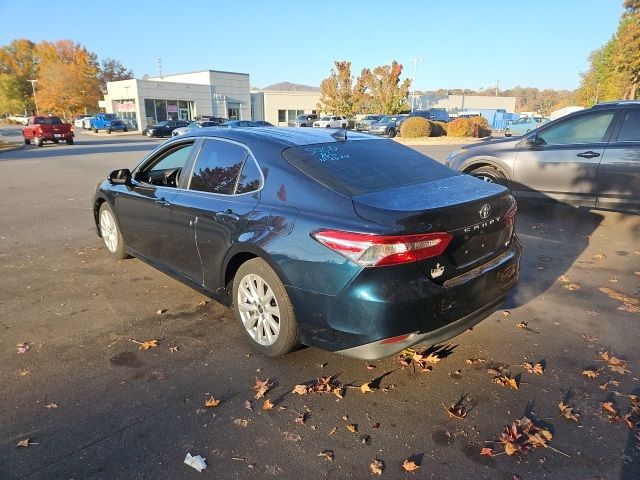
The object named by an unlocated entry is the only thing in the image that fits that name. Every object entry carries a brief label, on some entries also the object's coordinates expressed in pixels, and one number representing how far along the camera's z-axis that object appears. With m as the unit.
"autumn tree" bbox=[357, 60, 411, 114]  53.91
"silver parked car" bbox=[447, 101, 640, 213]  6.38
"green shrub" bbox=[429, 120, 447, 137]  31.85
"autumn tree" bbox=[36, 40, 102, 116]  65.06
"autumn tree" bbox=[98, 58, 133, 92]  94.73
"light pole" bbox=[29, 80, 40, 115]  79.53
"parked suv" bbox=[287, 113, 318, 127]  47.22
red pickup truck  28.88
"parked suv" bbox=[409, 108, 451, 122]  35.66
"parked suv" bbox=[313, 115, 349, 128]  42.56
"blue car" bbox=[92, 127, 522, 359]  2.72
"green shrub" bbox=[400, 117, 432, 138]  30.73
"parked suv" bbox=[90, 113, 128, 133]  49.44
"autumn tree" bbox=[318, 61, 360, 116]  57.94
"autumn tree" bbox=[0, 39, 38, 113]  85.31
